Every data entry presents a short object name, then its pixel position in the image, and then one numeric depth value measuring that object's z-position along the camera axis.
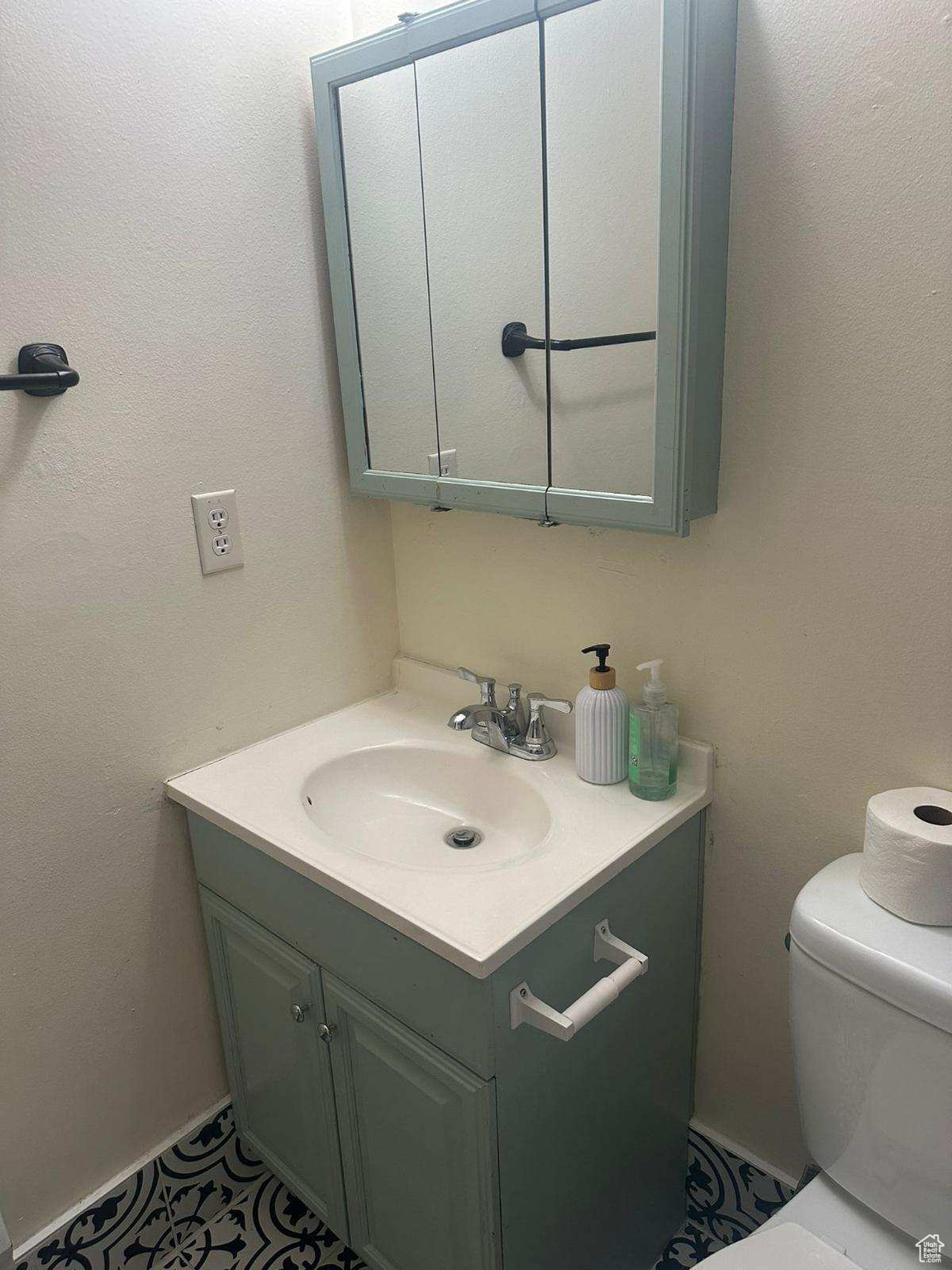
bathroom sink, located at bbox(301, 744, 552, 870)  1.34
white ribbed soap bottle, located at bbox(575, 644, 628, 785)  1.27
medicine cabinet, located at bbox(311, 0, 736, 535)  1.04
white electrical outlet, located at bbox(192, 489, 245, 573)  1.35
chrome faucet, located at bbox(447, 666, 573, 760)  1.41
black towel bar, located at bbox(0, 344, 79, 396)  1.09
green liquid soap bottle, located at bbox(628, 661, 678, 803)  1.25
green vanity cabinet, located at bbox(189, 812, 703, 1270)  1.06
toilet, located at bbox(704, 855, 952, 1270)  0.95
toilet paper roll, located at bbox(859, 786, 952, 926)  0.97
